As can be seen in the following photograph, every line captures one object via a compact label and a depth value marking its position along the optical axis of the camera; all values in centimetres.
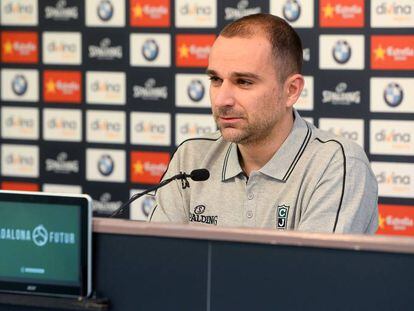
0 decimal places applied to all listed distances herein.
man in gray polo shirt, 441
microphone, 402
